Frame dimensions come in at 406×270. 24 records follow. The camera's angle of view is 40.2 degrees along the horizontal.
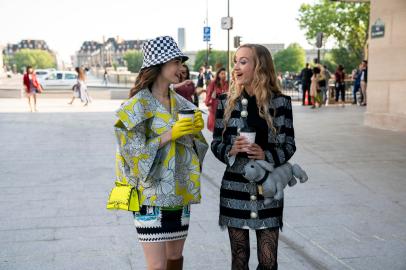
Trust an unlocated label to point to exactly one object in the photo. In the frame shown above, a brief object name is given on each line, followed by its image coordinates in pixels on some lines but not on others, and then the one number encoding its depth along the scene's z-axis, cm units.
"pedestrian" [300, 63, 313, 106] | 2197
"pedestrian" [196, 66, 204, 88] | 2466
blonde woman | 297
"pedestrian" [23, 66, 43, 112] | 1973
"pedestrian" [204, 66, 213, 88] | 2648
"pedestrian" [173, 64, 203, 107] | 1008
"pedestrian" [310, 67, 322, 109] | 2048
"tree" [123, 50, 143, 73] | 13400
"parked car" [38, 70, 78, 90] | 4162
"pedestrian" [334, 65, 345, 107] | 2242
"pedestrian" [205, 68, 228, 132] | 982
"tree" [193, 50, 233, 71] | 12825
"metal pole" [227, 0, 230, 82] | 2761
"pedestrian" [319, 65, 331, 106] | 2092
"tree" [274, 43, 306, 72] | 13388
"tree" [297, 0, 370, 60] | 4505
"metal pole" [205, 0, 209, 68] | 4119
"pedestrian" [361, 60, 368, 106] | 2079
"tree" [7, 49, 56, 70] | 17438
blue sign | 3291
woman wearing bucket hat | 288
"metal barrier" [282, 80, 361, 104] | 2595
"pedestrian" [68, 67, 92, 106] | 2320
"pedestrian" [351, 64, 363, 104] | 2205
